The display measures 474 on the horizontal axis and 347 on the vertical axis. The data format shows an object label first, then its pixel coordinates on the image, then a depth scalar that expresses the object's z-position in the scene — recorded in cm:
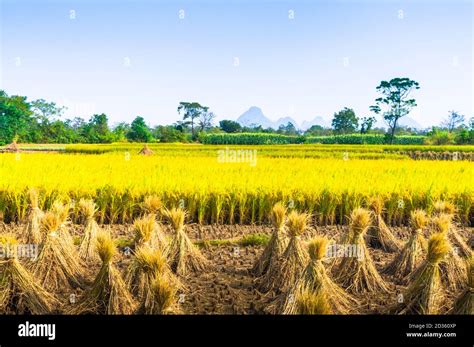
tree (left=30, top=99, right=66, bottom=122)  4117
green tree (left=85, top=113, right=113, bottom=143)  3728
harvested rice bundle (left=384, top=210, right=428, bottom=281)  407
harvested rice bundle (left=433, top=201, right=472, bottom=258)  476
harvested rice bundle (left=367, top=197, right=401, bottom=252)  498
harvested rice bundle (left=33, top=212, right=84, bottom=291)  370
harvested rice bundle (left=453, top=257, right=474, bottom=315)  269
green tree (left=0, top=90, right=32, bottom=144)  3350
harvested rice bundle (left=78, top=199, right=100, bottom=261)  444
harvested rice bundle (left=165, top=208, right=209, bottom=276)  404
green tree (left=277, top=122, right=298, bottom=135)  6481
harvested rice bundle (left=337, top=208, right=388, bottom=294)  369
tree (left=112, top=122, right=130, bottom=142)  3856
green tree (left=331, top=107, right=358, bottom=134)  5072
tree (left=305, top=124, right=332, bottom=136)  6018
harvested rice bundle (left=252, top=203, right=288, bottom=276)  387
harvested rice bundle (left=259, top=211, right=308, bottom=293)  357
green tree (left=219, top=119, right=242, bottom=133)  4653
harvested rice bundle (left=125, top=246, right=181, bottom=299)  300
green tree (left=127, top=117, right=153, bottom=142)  3828
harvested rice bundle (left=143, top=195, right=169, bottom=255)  423
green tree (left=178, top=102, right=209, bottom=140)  4044
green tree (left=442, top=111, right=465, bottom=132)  5869
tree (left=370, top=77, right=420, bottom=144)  4181
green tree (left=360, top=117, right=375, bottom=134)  4619
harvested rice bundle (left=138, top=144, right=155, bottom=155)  1622
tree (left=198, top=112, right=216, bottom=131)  4223
